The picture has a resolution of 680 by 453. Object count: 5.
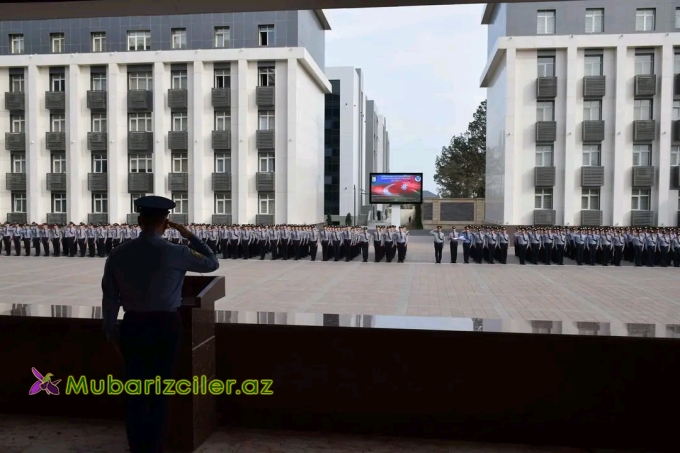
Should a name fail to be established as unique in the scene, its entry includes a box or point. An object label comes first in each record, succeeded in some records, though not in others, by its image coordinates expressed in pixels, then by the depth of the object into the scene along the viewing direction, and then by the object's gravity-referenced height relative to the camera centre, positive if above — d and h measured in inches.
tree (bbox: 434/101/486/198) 2386.8 +186.7
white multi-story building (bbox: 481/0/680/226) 1122.7 +194.8
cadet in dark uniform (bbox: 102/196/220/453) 123.1 -24.5
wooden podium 141.3 -44.5
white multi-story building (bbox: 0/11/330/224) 1227.9 +201.6
